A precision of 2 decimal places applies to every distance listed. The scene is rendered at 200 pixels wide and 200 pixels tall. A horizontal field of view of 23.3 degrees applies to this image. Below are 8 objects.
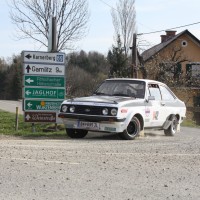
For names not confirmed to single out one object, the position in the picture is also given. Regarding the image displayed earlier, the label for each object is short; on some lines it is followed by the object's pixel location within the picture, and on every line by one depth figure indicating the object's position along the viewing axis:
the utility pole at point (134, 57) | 29.69
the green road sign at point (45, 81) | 14.04
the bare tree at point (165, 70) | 33.75
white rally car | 12.14
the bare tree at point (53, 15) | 20.87
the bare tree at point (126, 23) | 49.81
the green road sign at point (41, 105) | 14.16
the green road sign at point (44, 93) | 14.12
